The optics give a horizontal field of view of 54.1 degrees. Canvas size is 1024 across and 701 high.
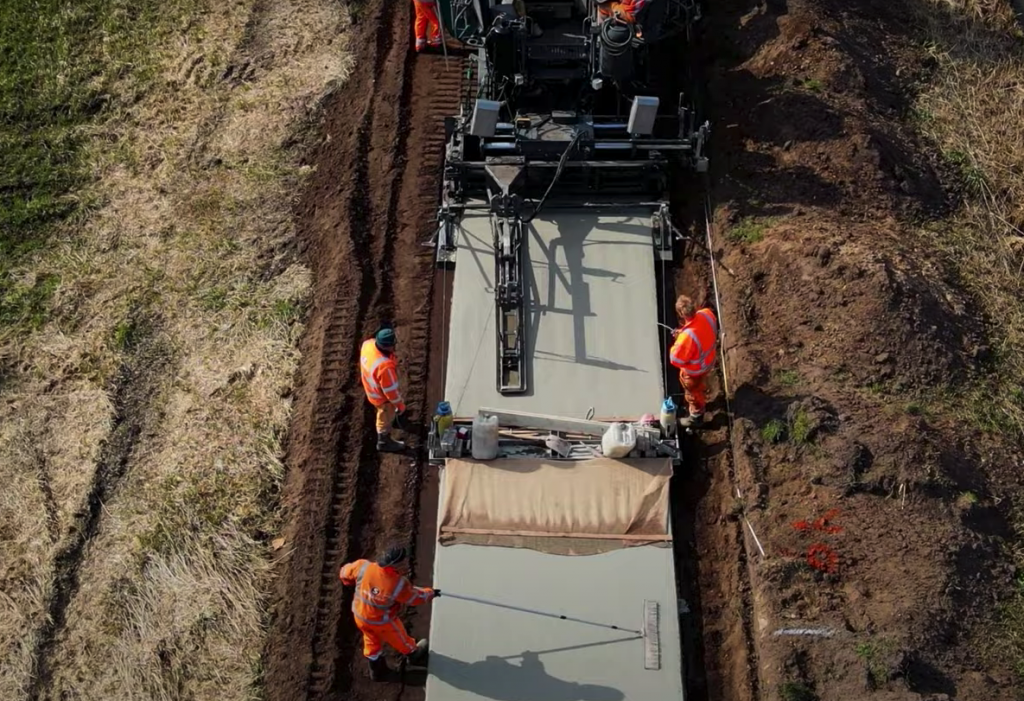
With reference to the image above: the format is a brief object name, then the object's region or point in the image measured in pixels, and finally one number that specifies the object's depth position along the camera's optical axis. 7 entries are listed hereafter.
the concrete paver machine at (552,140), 11.08
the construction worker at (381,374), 9.62
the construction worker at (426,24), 13.85
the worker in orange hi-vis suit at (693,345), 9.70
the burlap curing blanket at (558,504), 9.40
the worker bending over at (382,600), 8.07
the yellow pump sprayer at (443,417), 9.75
